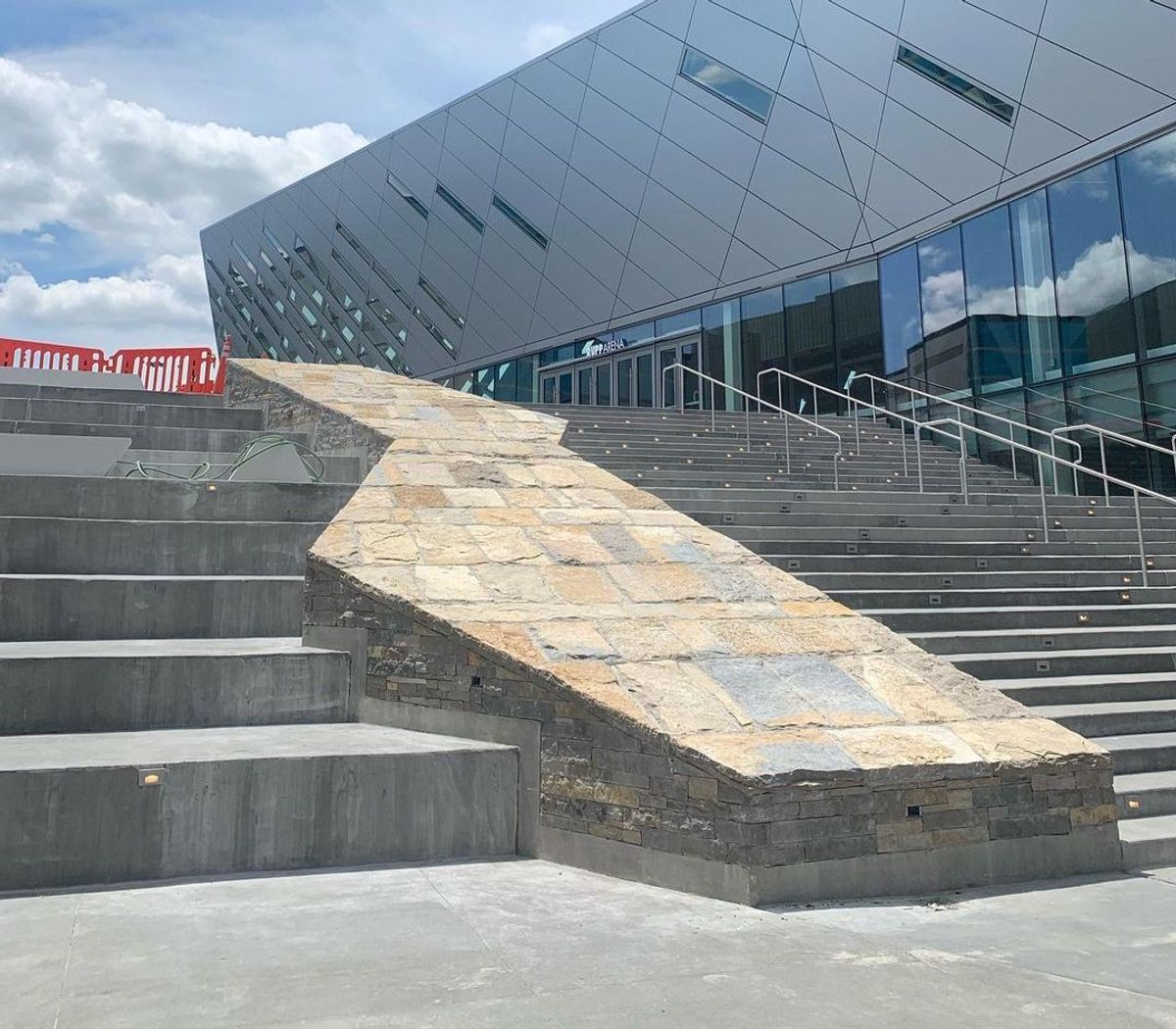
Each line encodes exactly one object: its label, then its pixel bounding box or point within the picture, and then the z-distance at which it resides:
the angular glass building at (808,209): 16.89
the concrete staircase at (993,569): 6.29
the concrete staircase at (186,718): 4.23
